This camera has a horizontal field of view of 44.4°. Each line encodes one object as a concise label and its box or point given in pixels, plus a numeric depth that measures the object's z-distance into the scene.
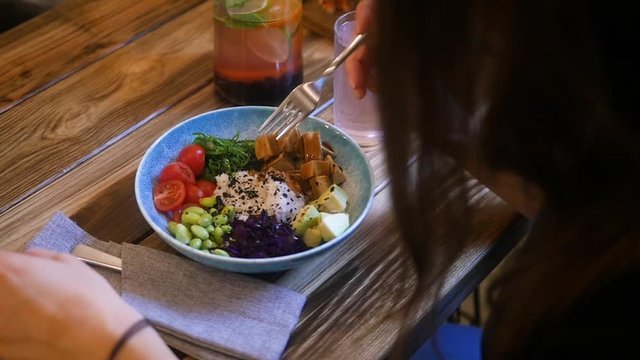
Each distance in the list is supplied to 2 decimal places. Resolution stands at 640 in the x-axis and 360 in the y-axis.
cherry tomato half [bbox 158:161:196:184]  0.92
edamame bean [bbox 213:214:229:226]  0.86
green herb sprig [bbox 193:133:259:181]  0.95
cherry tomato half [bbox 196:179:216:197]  0.93
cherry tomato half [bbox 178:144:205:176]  0.94
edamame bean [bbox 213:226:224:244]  0.85
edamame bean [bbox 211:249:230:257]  0.82
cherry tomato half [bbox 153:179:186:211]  0.89
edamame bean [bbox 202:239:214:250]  0.83
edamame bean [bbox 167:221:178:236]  0.84
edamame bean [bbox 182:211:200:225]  0.85
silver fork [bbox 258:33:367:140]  0.97
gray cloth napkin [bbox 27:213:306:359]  0.77
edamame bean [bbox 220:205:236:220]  0.88
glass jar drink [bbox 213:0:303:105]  1.01
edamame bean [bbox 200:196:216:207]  0.89
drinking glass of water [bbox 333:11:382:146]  1.02
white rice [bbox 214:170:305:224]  0.88
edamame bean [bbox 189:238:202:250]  0.83
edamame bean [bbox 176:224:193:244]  0.83
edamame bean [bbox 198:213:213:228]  0.85
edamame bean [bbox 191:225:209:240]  0.84
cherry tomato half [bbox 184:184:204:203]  0.91
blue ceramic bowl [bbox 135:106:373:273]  0.81
